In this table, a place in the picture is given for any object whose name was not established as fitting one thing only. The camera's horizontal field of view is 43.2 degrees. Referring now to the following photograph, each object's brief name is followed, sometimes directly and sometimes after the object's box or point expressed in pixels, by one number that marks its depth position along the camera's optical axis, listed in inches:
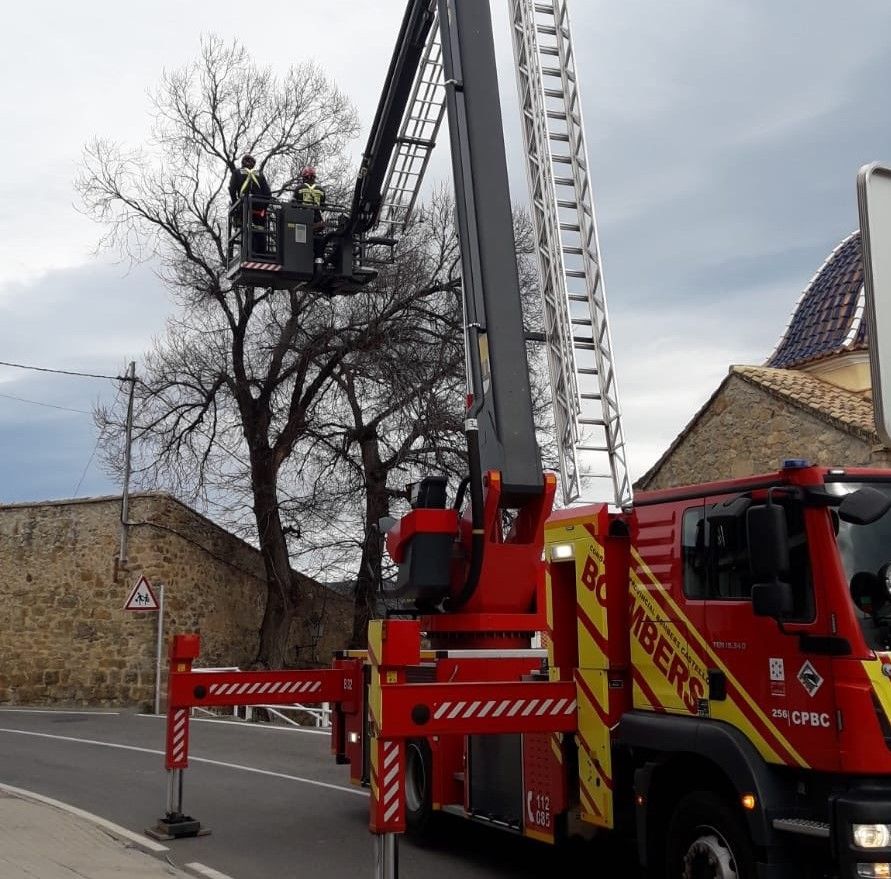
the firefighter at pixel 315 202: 559.5
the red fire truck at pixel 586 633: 216.5
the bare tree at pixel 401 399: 1037.2
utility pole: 1024.9
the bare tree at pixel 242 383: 1074.7
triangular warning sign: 903.7
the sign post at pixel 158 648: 959.3
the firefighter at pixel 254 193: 551.2
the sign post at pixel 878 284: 107.8
